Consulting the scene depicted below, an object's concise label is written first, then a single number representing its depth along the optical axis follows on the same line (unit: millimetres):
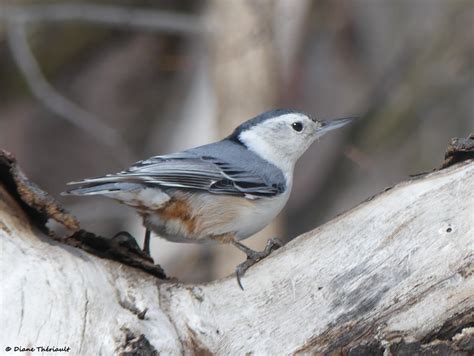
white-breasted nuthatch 5484
